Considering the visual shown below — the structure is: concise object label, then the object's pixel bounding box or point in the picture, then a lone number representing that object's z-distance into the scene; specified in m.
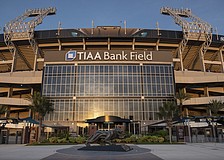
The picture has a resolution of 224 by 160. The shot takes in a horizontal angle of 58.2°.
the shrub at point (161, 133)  38.98
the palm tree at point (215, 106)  46.06
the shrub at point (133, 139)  36.15
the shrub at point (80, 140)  34.80
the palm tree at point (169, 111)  39.41
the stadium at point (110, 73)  55.81
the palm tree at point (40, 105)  39.22
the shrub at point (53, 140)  34.59
